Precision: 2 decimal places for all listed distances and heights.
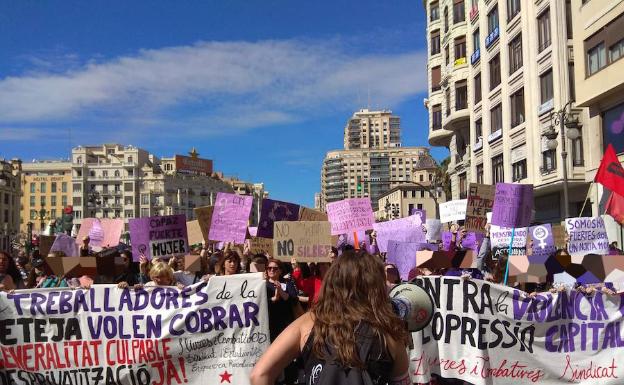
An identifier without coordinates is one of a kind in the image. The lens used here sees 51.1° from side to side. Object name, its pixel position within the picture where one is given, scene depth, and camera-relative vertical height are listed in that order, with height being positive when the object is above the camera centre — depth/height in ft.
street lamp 59.98 +9.53
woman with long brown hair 9.00 -1.46
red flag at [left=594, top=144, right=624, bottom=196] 38.86 +3.34
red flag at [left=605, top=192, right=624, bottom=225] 38.88 +1.37
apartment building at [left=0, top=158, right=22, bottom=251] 411.75 +26.85
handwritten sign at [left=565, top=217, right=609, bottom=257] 38.91 -0.35
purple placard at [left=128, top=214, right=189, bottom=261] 34.68 +0.13
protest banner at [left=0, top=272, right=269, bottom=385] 20.11 -3.05
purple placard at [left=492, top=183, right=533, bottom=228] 37.65 +1.52
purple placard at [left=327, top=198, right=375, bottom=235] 40.55 +1.15
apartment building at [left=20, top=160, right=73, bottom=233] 525.75 +35.72
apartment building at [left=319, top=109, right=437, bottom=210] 422.00 +46.60
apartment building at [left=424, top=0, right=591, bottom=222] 86.33 +22.68
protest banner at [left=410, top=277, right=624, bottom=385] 20.84 -3.50
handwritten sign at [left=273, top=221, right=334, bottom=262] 29.14 -0.29
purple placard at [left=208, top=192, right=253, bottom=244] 38.06 +1.10
